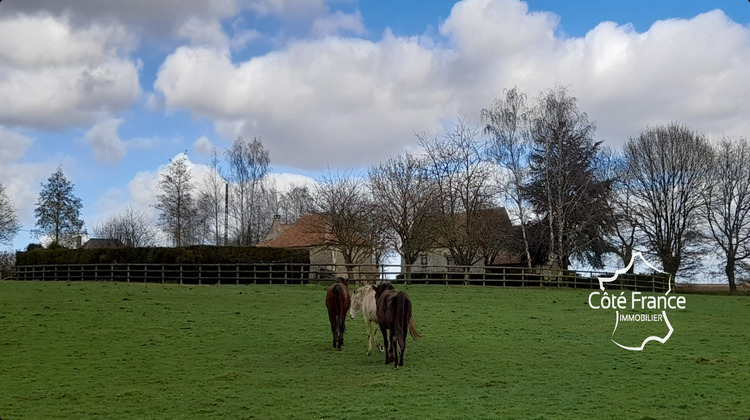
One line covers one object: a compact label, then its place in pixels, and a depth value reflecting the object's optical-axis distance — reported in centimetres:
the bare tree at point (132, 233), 6031
